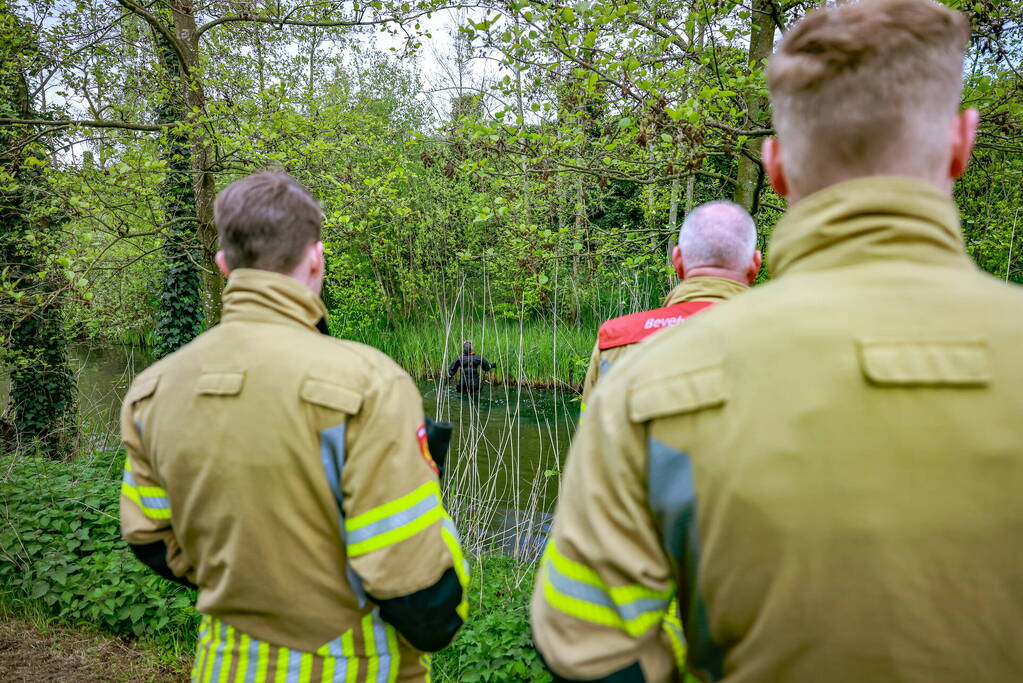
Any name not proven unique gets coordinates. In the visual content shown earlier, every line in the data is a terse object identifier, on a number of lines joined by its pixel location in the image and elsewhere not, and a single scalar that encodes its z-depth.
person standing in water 10.78
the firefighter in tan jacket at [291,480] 1.35
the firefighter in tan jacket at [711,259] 2.26
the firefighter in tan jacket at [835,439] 0.72
